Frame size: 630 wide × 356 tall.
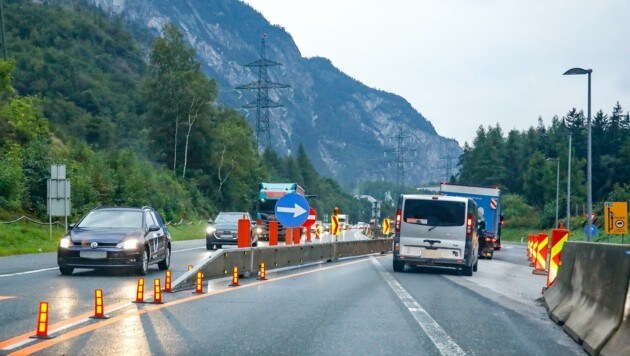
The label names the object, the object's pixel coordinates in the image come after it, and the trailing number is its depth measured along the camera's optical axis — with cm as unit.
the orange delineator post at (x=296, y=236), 2866
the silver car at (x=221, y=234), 3703
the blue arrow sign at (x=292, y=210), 2270
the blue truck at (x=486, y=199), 4031
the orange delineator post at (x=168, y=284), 1475
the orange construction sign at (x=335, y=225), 3319
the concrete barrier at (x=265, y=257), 1680
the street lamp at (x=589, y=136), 3504
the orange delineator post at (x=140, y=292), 1299
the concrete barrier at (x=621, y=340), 799
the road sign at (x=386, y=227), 6000
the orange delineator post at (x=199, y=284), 1490
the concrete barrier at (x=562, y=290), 1175
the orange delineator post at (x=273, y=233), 2338
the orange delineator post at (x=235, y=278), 1696
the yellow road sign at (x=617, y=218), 3700
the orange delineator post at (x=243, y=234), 1952
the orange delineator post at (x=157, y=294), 1291
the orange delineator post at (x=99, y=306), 1103
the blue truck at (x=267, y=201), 4959
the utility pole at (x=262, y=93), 8706
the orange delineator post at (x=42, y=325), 913
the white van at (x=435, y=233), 2341
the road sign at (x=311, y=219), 2806
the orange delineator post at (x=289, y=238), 2559
